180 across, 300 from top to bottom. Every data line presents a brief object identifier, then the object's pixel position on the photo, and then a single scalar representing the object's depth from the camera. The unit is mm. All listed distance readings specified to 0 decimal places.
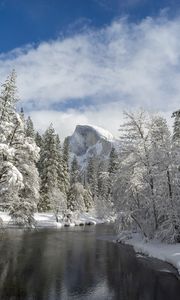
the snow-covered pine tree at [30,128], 76338
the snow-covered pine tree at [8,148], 20219
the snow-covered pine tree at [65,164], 78325
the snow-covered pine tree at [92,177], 108150
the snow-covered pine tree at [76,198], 72188
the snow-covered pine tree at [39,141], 76862
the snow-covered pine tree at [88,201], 90188
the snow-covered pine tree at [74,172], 92438
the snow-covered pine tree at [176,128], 46050
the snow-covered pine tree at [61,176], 75675
